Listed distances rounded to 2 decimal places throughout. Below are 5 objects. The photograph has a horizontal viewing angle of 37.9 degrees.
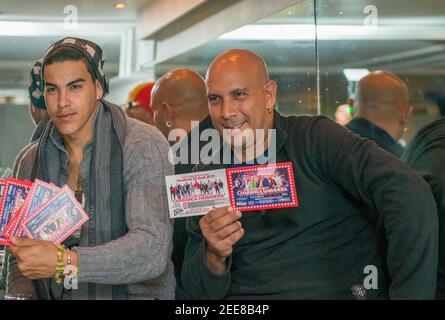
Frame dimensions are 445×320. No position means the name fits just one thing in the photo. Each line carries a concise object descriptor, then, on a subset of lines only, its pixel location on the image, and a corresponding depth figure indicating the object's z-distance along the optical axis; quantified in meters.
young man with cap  1.94
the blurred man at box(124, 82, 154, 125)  2.35
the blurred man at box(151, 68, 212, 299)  2.13
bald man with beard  2.04
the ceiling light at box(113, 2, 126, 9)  2.26
